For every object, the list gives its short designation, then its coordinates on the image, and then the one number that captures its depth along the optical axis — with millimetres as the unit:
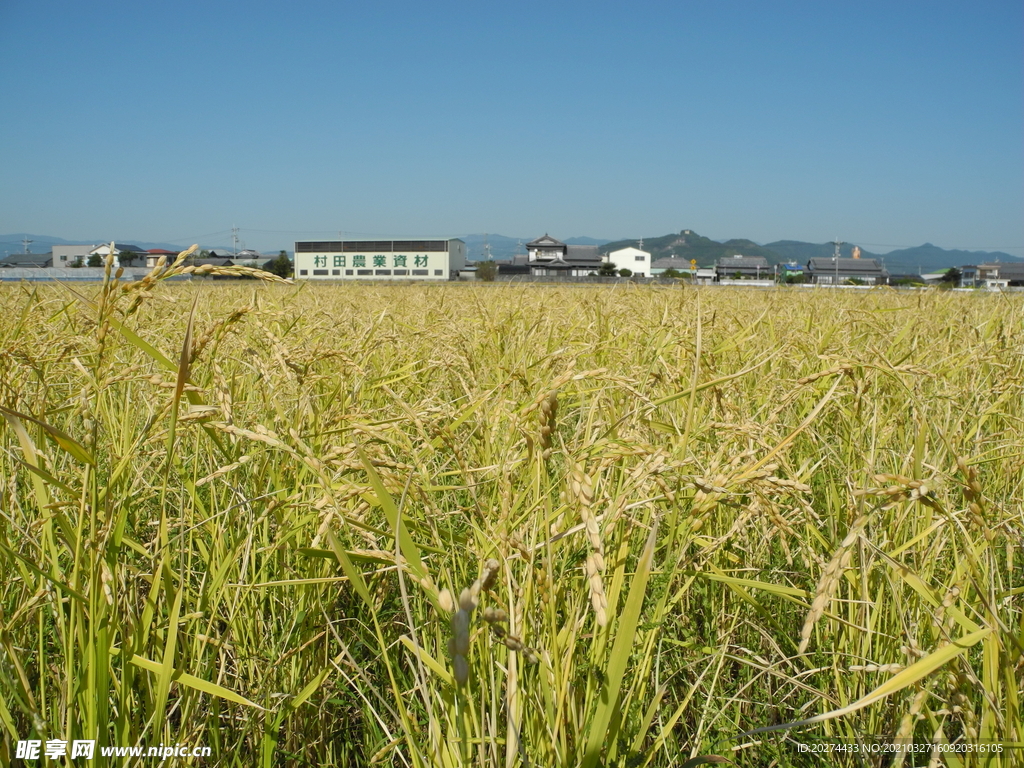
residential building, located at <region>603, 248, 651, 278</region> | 96438
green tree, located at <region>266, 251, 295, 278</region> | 41894
